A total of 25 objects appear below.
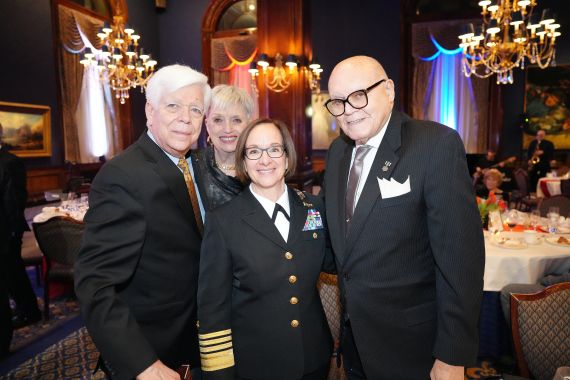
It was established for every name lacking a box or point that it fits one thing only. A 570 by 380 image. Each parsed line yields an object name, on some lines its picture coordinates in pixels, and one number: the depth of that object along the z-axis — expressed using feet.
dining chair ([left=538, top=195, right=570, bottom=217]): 15.43
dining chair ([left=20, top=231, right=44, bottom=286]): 14.71
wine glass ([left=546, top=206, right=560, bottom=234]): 12.83
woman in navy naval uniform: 5.14
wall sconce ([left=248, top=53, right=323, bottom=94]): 25.45
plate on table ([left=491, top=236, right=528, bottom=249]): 10.79
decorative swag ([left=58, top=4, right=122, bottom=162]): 28.45
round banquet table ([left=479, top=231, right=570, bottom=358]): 10.25
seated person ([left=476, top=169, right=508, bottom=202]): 15.94
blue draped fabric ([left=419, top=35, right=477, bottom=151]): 35.04
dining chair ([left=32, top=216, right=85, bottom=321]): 12.48
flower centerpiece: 12.45
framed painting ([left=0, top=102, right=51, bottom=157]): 24.47
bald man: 4.73
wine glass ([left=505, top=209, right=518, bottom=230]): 13.35
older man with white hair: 4.36
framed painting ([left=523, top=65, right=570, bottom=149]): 33.91
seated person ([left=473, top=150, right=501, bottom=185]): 31.81
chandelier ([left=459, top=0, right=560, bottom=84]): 16.89
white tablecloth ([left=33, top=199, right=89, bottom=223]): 16.03
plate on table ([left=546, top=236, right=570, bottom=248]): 11.02
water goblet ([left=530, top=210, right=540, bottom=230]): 13.05
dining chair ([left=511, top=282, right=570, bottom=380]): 5.94
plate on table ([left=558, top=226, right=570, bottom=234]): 12.40
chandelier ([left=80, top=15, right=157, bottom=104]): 21.31
